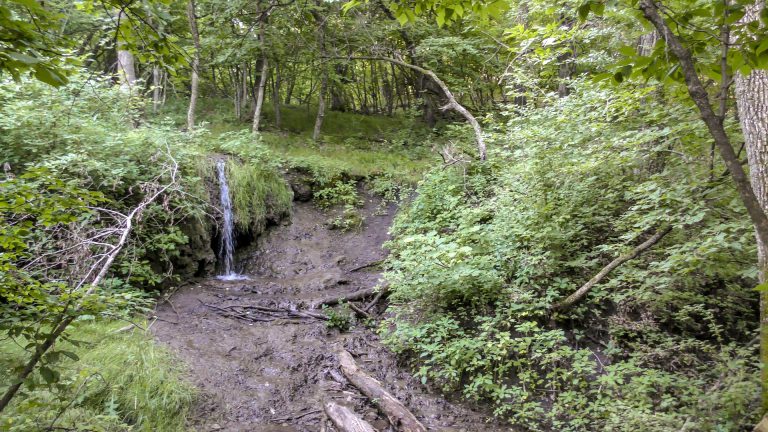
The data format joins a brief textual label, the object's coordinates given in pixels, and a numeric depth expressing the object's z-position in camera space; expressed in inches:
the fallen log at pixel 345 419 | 163.3
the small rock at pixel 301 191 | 457.1
